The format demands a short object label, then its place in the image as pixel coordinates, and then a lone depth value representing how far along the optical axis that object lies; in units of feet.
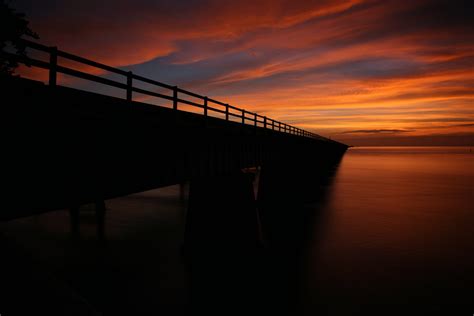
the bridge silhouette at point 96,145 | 16.80
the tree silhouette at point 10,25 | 61.98
